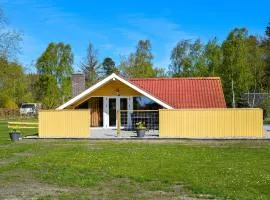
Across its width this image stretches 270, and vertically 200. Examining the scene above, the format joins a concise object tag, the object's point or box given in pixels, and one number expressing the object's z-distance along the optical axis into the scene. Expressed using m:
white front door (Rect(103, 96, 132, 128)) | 31.92
